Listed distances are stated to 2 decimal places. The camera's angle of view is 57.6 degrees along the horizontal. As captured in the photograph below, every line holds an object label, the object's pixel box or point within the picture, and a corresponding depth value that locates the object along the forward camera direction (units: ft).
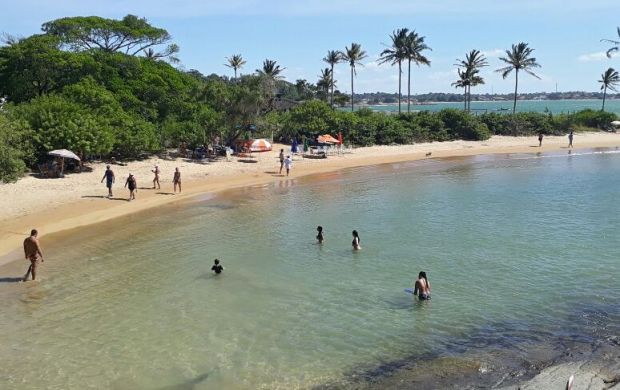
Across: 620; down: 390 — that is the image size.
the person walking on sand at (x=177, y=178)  97.74
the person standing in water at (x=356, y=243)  66.49
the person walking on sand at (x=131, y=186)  88.43
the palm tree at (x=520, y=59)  236.22
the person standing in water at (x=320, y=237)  70.27
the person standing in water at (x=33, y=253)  52.95
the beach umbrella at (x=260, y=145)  135.03
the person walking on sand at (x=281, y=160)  121.62
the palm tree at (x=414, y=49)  225.00
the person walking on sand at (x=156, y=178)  98.22
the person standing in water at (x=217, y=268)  58.29
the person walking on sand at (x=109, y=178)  88.33
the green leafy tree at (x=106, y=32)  145.28
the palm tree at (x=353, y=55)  242.58
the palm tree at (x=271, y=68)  240.12
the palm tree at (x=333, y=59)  247.29
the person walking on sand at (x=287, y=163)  119.64
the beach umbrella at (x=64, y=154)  94.07
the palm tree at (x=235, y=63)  289.86
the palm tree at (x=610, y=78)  268.41
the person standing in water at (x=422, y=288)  49.58
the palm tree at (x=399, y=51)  225.35
